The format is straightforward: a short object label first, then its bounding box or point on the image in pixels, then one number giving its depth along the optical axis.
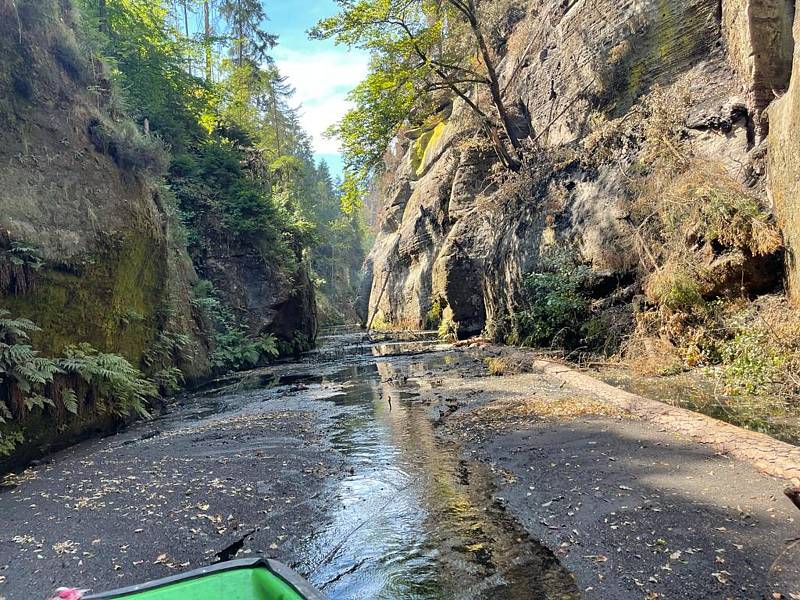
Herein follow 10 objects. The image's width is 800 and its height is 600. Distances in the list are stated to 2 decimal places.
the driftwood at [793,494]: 2.87
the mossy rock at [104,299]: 7.37
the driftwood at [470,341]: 17.65
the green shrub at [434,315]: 24.72
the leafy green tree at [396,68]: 16.81
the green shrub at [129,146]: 10.11
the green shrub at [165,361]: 10.38
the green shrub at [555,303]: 12.44
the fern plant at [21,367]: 6.36
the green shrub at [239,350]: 15.56
